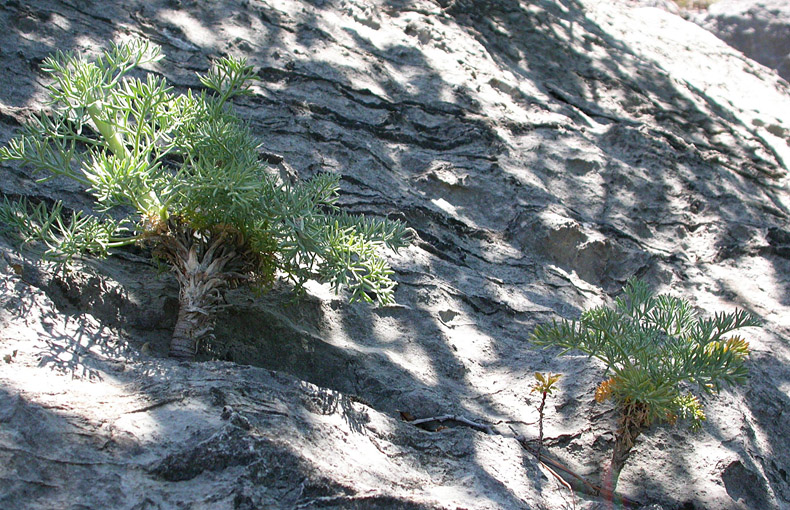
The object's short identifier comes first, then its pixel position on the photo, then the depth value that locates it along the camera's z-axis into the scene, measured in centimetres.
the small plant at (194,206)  211
